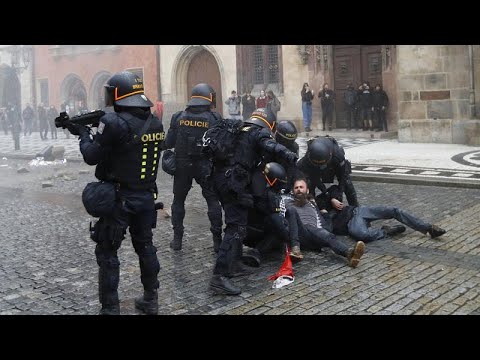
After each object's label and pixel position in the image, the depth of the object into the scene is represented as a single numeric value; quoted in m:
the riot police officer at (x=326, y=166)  6.14
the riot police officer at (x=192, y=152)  6.27
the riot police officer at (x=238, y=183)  5.03
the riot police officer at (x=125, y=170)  4.28
